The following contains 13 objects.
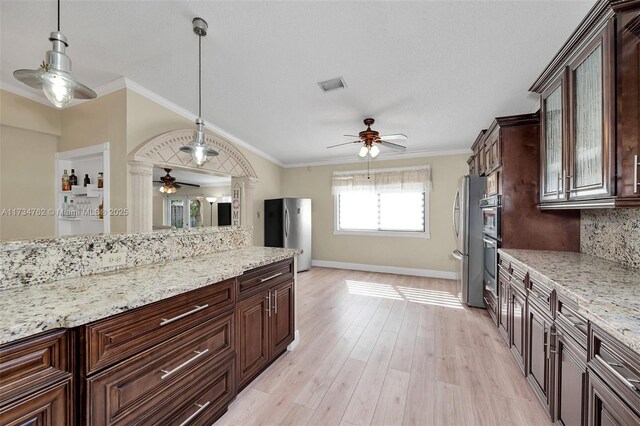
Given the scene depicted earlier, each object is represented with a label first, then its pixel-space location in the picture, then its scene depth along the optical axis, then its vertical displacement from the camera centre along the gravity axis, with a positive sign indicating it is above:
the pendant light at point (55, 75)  1.28 +0.69
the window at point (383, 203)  5.09 +0.21
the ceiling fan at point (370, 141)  3.23 +0.92
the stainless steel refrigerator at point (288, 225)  5.38 -0.28
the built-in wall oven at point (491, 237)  2.61 -0.27
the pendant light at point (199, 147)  2.19 +0.57
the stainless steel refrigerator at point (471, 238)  3.28 -0.34
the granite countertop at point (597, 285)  0.89 -0.36
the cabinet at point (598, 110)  1.28 +0.60
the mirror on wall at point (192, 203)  8.45 +0.31
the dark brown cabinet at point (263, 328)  1.75 -0.90
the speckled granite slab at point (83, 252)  1.17 -0.24
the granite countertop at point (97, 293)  0.86 -0.36
